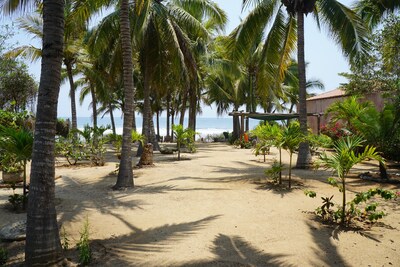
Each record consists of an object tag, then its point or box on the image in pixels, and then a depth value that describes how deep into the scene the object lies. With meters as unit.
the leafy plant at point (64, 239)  4.68
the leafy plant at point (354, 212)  5.64
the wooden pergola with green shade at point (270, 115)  18.39
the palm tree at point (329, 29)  11.28
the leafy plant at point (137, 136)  13.49
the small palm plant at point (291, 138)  8.36
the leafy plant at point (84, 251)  4.20
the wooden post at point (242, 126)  25.12
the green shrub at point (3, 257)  4.27
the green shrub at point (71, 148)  13.67
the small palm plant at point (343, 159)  5.66
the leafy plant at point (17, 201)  6.62
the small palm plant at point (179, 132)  15.41
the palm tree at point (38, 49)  18.14
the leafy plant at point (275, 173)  8.44
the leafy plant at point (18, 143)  6.06
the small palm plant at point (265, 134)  8.71
